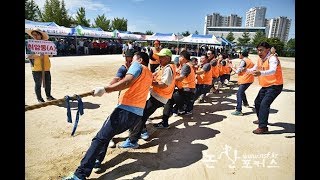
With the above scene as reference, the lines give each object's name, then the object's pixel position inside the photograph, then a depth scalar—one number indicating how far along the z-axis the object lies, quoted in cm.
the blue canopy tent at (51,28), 1898
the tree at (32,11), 3125
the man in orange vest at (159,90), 478
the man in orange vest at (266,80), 554
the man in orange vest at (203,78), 788
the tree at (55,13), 3344
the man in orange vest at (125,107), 347
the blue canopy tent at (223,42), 2891
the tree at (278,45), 5699
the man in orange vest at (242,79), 720
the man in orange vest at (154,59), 824
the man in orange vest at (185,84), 614
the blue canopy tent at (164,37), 3050
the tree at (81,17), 4238
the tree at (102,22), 4919
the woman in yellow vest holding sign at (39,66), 670
